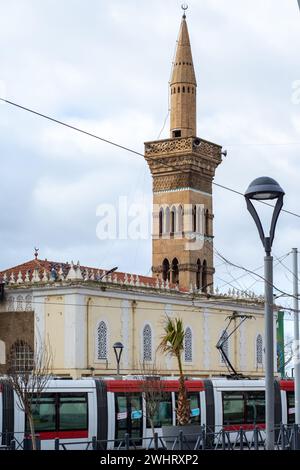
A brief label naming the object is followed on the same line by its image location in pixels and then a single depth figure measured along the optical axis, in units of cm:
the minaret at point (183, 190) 6022
